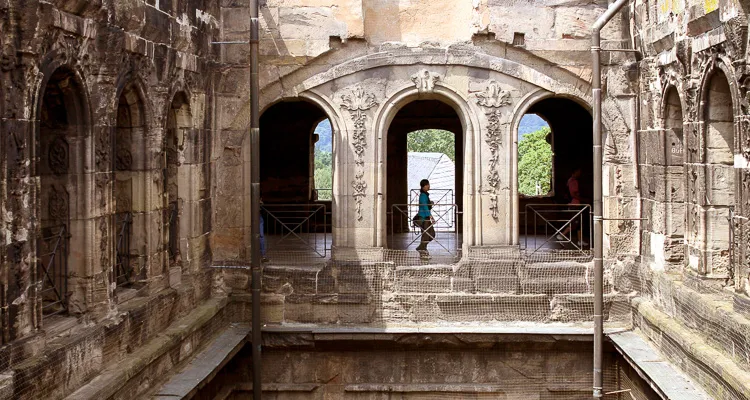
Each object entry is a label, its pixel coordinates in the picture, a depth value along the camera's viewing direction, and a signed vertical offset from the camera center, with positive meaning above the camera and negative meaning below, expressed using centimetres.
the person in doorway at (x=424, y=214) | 1459 -31
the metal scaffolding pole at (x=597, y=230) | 1180 -44
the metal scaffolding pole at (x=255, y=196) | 1216 -2
